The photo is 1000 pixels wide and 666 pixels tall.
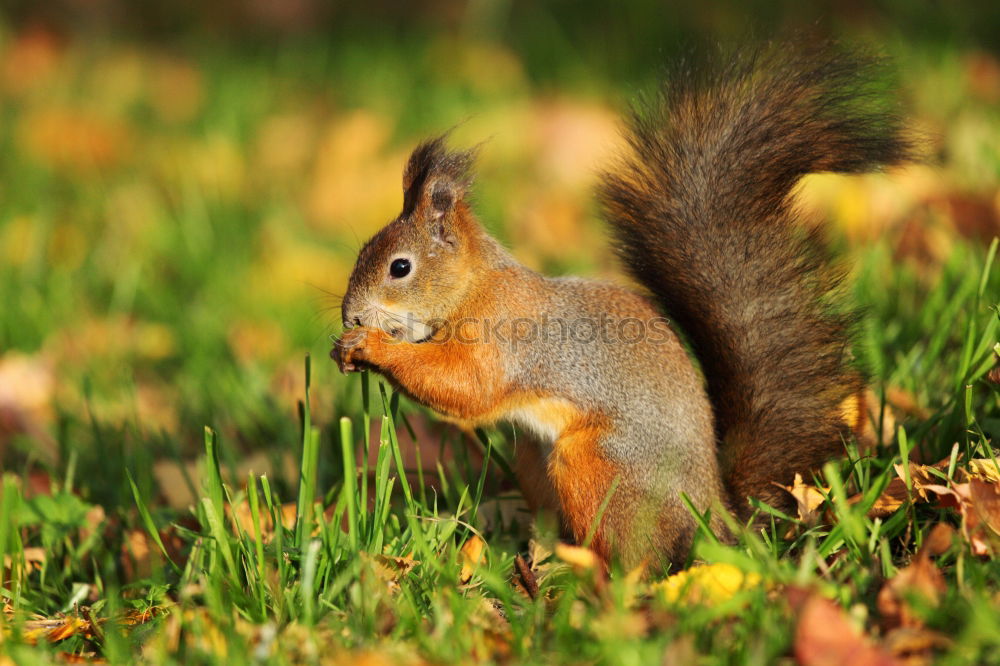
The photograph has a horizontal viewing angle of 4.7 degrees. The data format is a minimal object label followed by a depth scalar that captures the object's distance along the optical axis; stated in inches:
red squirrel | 184.5
